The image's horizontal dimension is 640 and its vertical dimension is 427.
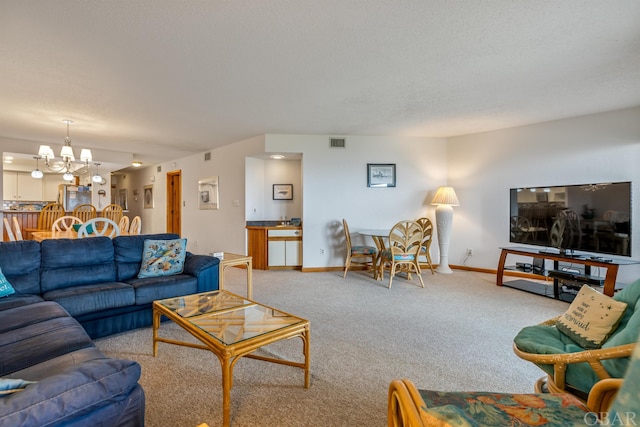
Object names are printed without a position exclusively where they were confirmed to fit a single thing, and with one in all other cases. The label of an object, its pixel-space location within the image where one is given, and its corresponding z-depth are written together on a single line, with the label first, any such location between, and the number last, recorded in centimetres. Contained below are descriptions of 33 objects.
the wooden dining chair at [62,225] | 452
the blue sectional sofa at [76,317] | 93
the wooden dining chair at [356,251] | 481
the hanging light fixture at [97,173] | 511
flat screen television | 353
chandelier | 419
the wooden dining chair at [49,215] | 517
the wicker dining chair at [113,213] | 557
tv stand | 332
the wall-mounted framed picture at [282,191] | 614
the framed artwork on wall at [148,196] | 857
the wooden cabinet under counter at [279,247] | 541
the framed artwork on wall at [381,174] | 539
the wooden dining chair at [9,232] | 443
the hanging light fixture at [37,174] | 596
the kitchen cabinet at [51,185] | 909
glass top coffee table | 155
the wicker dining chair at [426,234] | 469
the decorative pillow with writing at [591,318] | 151
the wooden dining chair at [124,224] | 517
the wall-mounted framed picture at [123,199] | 999
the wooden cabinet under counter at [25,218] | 601
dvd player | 346
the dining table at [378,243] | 468
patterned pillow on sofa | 299
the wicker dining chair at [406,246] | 427
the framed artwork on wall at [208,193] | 636
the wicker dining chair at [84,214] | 519
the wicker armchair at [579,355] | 125
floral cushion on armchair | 102
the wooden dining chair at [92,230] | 354
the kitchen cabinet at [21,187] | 859
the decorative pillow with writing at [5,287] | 228
